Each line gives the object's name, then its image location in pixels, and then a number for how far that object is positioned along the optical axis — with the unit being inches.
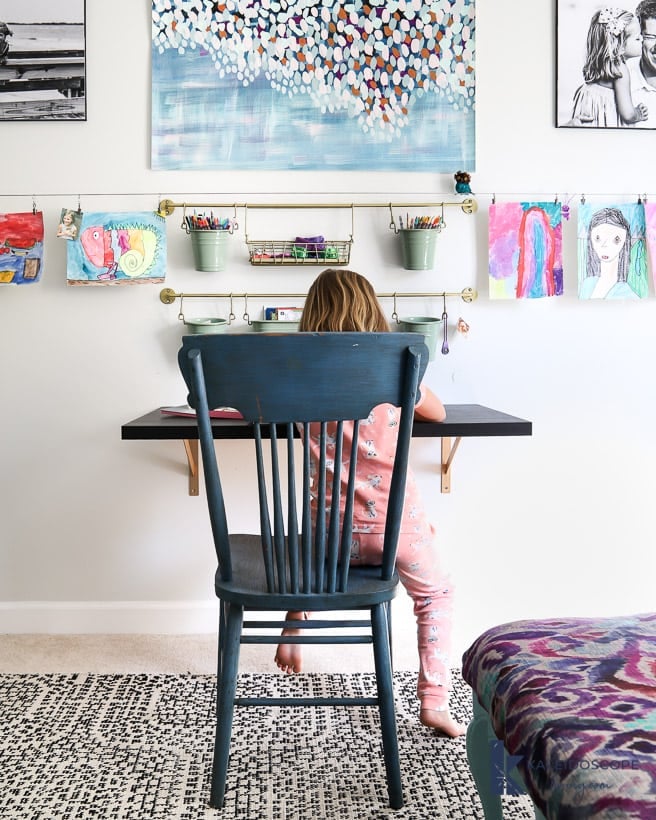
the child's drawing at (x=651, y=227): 100.7
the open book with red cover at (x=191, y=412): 86.0
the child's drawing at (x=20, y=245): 99.0
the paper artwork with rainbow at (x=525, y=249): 99.7
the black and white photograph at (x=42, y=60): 97.5
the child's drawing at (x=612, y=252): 100.4
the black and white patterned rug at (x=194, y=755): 64.9
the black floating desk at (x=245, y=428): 80.7
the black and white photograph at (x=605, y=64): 99.1
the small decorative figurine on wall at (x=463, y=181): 97.8
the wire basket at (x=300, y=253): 97.6
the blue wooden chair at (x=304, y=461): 58.7
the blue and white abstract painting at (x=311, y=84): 97.7
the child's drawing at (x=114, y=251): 98.2
